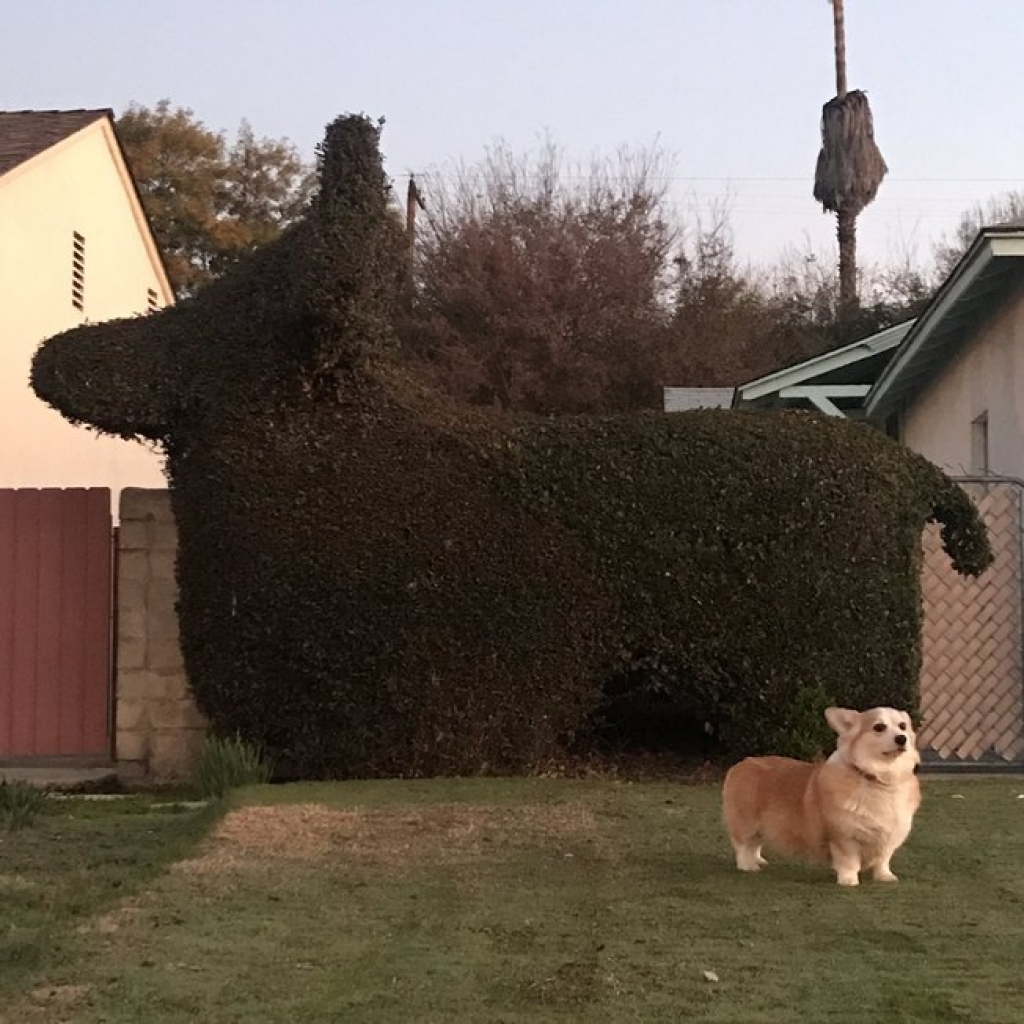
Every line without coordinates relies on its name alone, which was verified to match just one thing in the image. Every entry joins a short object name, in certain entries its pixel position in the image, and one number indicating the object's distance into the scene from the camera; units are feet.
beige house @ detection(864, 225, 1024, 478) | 39.58
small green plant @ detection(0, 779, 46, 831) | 24.68
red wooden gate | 32.53
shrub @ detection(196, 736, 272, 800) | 28.55
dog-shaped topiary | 29.04
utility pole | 107.86
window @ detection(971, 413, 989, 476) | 45.42
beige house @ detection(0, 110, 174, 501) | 50.70
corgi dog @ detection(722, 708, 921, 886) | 18.40
